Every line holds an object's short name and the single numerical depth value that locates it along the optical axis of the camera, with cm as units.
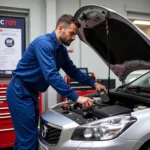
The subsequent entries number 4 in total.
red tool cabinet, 344
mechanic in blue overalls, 212
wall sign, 413
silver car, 168
